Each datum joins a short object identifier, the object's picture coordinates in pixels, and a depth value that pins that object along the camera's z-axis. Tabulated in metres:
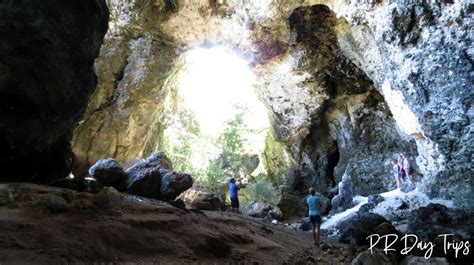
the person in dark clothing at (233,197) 12.73
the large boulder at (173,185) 9.94
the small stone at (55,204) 4.31
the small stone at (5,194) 4.23
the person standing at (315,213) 8.34
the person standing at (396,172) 14.61
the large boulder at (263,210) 15.99
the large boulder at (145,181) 9.63
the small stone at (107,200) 5.12
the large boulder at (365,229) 7.59
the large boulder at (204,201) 10.98
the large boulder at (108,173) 9.23
